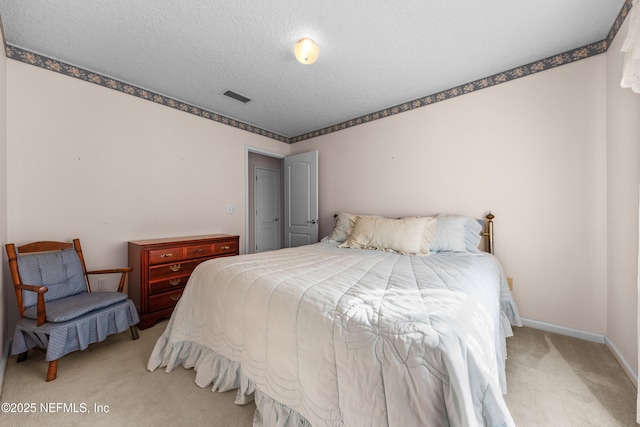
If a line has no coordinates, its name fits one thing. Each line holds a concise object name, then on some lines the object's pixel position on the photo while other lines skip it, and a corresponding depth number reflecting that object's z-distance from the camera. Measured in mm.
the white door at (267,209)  5168
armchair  1607
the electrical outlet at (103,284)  2408
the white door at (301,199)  3887
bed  765
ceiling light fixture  1858
